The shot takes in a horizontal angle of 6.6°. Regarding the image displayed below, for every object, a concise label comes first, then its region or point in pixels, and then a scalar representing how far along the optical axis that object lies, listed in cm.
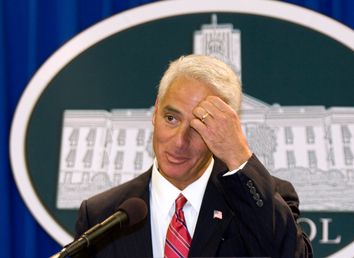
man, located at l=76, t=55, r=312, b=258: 552
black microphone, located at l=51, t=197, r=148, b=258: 531
